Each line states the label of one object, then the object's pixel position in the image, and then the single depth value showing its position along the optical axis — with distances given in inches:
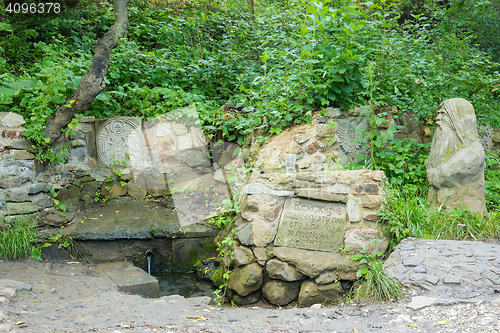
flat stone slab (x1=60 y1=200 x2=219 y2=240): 181.3
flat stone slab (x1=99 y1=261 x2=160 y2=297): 150.7
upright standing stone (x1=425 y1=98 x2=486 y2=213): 150.5
